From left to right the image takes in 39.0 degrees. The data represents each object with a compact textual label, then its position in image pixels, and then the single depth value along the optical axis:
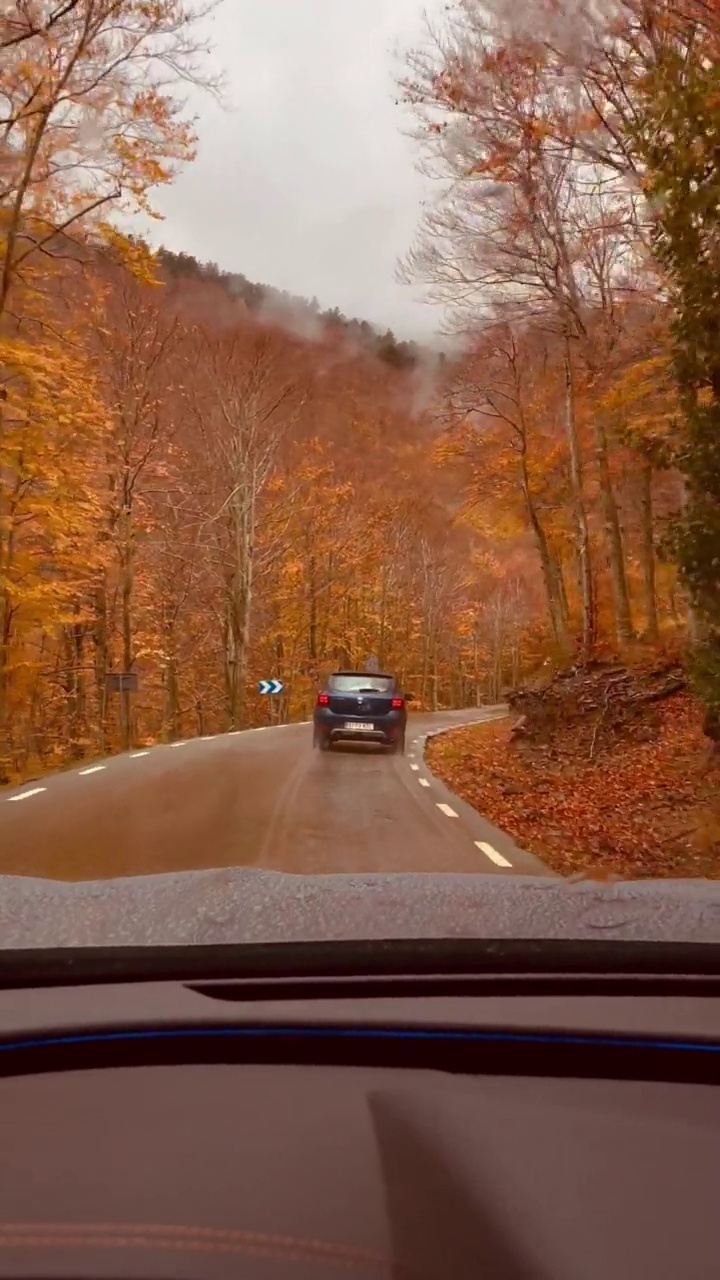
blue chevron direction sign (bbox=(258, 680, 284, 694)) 36.03
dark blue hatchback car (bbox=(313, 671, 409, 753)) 15.99
